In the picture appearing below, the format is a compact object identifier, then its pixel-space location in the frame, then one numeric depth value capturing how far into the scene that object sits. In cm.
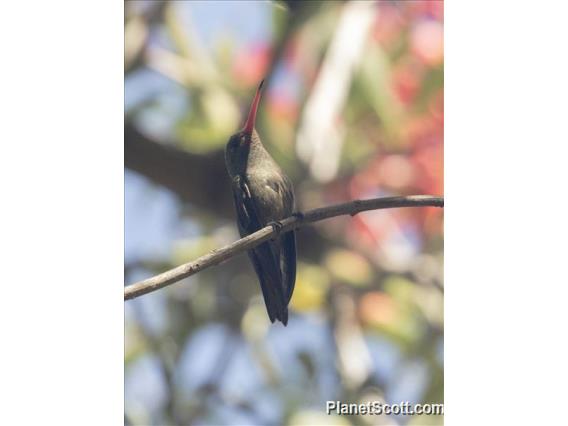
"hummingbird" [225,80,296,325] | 511
